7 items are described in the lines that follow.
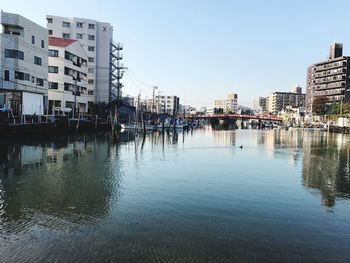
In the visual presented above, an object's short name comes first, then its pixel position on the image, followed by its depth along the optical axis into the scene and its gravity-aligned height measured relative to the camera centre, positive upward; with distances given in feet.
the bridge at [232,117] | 529.45 +9.34
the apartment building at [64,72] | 246.68 +33.65
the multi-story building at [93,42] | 317.63 +69.98
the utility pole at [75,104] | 247.79 +11.07
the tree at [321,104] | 433.07 +25.19
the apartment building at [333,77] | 434.71 +60.41
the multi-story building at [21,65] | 176.76 +28.11
